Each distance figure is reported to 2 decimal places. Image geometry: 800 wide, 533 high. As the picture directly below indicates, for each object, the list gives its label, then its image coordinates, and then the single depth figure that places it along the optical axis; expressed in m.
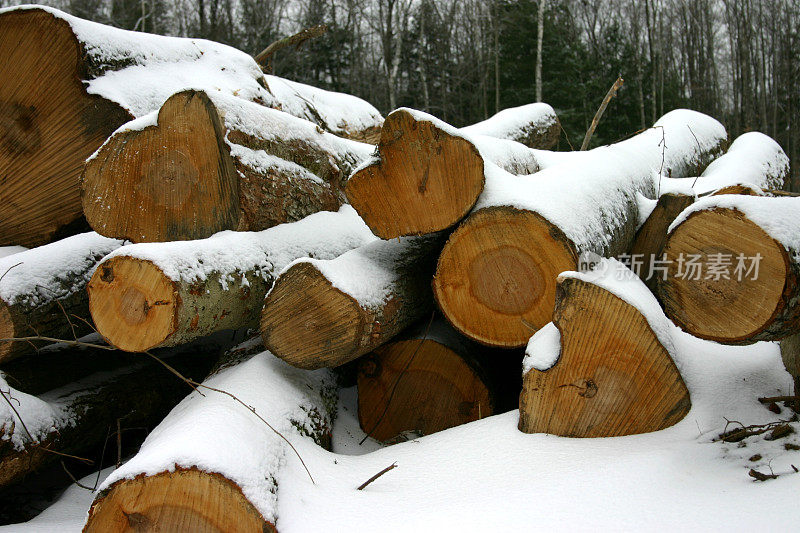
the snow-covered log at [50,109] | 3.24
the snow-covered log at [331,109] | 5.32
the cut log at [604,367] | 2.13
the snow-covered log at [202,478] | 1.81
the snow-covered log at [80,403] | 2.47
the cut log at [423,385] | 2.86
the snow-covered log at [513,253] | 2.46
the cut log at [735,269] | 1.79
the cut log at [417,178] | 2.52
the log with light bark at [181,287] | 2.12
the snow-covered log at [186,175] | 2.79
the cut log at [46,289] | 2.57
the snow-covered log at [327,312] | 2.36
